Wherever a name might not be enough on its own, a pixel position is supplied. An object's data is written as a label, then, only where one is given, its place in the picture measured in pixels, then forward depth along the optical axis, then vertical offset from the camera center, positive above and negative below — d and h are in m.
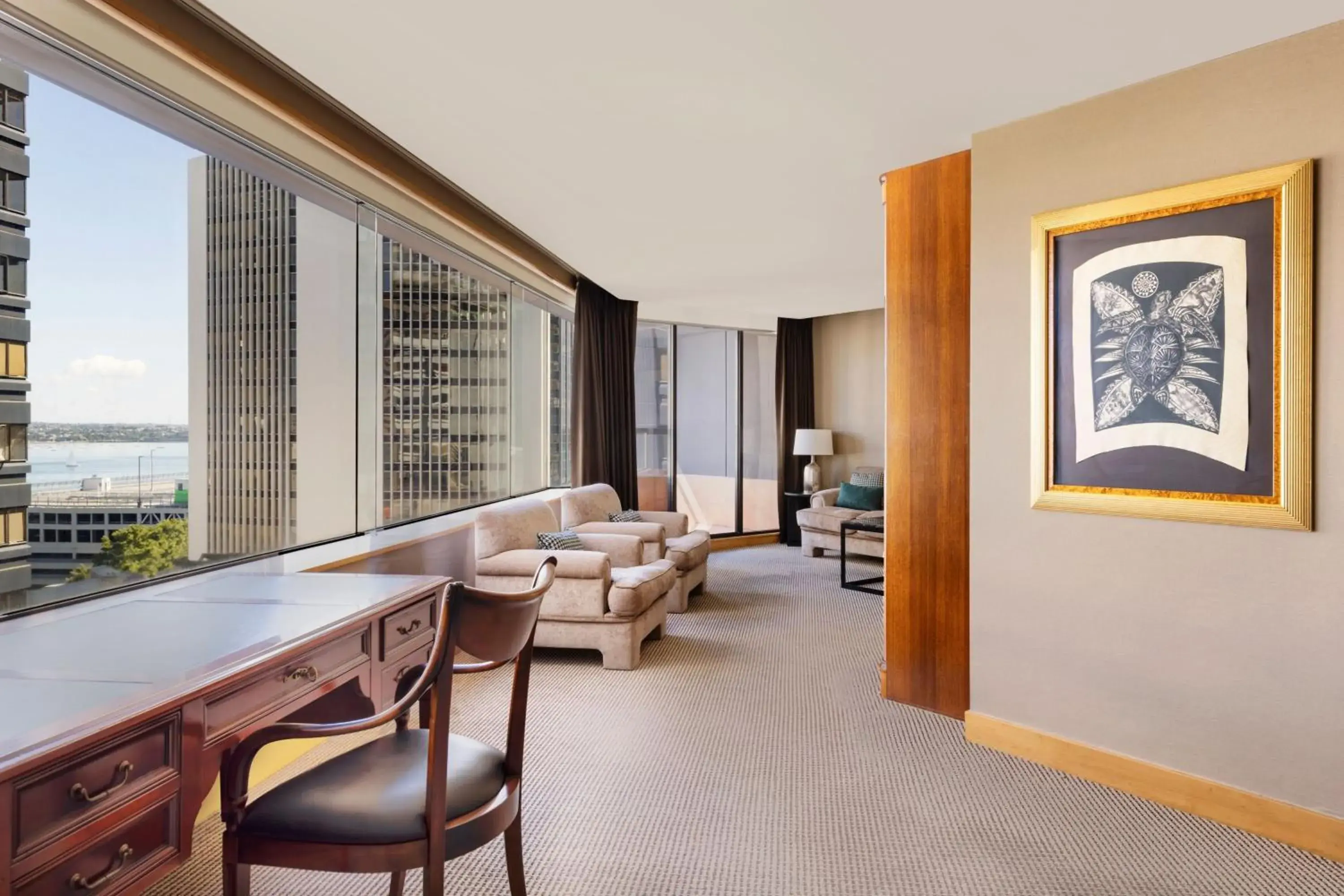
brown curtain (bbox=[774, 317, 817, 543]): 7.78 +0.55
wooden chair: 1.36 -0.74
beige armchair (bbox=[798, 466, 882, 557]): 6.41 -0.85
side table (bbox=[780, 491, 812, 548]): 7.58 -0.85
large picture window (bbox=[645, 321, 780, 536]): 7.29 +0.17
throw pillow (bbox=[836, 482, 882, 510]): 6.75 -0.55
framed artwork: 2.13 +0.29
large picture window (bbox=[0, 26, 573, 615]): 1.81 +0.32
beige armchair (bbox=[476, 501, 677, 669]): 3.71 -0.82
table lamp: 7.46 -0.07
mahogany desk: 1.07 -0.49
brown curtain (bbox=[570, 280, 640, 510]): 5.97 +0.43
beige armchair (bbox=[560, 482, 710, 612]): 4.86 -0.64
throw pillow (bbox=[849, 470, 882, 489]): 7.09 -0.38
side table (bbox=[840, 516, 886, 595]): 5.52 -0.70
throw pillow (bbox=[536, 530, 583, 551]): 4.21 -0.61
